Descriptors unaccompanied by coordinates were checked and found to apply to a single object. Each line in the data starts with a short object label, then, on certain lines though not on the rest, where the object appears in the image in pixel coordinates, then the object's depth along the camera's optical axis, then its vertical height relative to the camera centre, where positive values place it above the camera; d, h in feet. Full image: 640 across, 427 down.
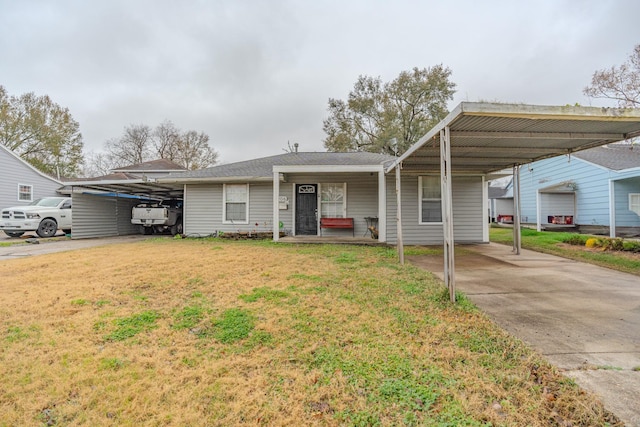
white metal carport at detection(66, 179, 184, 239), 34.86 +2.74
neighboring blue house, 37.17 +3.90
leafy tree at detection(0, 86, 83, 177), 68.13 +22.79
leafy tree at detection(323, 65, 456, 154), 76.79 +30.91
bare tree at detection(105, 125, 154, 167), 100.83 +26.81
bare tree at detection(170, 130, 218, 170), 102.06 +25.30
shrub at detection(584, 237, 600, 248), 26.03 -2.39
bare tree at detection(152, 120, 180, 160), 102.42 +29.70
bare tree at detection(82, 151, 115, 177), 96.54 +19.96
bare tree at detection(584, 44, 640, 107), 41.37 +20.39
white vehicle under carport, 38.11 +0.77
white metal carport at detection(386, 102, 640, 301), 10.65 +4.21
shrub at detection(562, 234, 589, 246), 28.13 -2.32
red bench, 31.91 -0.42
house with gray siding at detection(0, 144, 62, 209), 44.91 +6.76
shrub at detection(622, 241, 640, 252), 23.26 -2.44
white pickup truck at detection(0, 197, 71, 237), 35.01 +0.49
